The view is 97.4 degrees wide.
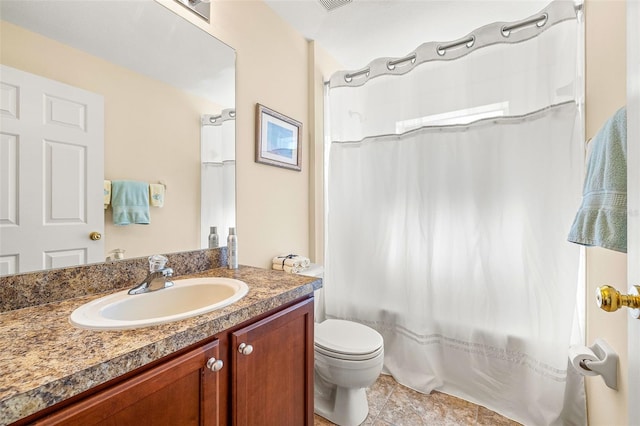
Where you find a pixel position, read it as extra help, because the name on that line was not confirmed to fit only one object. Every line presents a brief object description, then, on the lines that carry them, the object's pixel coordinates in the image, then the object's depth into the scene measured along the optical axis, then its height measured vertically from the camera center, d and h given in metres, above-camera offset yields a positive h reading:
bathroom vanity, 0.51 -0.36
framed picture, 1.72 +0.48
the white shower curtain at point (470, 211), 1.47 +0.00
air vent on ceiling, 1.73 +1.30
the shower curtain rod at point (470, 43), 1.45 +1.02
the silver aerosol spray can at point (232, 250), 1.40 -0.20
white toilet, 1.45 -0.82
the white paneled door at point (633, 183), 0.52 +0.06
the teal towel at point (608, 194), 0.74 +0.05
